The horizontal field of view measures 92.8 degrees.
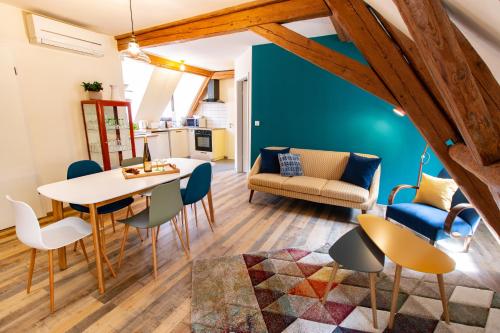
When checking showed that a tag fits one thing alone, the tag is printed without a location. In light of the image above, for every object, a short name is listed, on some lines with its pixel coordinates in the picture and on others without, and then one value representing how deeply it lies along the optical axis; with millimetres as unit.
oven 6715
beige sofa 3180
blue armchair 2285
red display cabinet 3734
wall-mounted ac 2984
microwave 7220
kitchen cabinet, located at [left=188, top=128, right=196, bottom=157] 7066
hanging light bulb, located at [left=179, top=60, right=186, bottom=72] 5803
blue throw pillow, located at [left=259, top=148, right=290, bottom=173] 3959
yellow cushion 2670
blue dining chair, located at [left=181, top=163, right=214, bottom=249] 2549
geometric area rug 1666
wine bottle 2621
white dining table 1879
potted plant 3609
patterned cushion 3799
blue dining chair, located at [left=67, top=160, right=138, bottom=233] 2505
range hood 6918
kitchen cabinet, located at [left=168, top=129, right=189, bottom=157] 6629
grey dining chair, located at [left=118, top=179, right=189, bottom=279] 2049
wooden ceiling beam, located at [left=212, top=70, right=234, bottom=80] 6766
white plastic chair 1672
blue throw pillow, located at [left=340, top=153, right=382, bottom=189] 3348
